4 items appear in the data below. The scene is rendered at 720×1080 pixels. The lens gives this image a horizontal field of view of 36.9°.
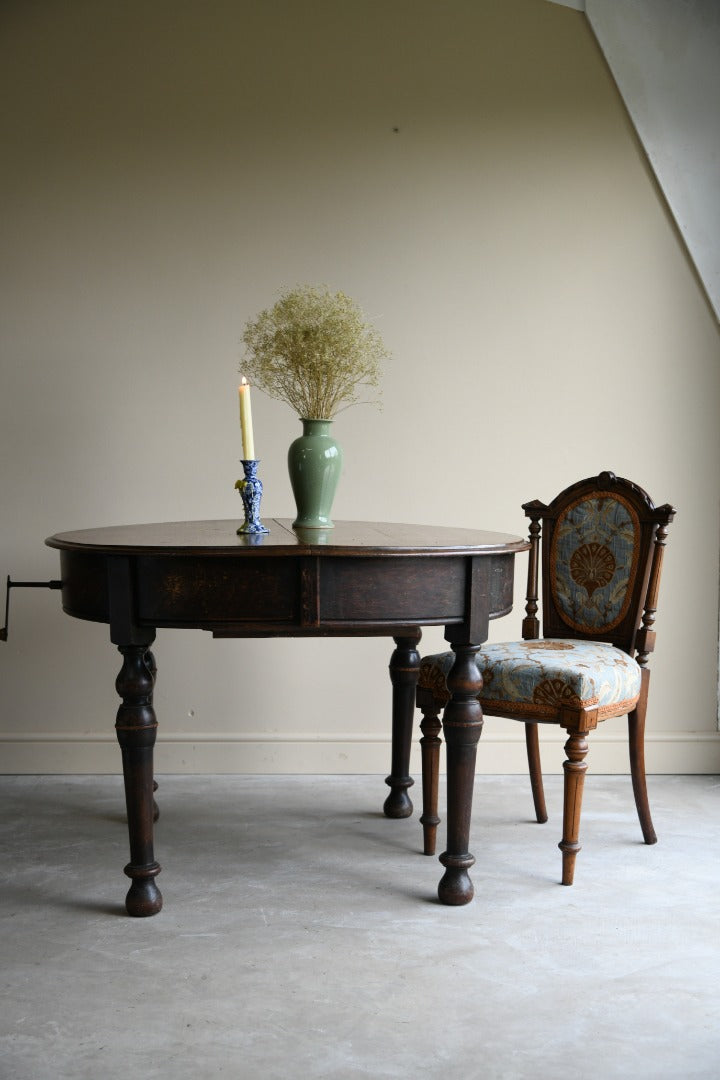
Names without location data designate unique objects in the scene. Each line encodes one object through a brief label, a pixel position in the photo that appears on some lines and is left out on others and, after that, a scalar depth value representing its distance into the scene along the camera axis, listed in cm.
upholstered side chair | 254
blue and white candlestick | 259
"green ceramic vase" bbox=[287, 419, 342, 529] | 269
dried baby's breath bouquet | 268
